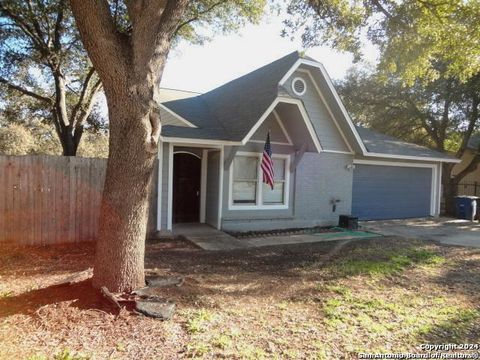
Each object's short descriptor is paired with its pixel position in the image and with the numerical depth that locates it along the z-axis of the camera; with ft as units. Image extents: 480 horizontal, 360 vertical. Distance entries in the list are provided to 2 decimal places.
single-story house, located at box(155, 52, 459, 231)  34.01
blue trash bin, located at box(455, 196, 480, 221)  52.90
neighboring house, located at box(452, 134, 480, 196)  73.42
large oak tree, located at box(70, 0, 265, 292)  14.39
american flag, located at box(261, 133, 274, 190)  34.04
